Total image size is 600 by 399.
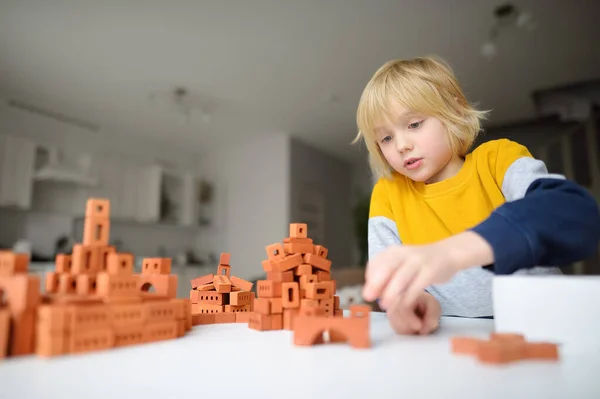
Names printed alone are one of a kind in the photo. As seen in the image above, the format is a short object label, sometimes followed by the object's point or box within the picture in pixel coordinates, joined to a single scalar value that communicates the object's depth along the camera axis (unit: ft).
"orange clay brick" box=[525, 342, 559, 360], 1.41
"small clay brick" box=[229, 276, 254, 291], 2.75
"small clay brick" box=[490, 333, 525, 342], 1.46
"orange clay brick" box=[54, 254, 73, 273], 1.78
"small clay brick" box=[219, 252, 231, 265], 2.87
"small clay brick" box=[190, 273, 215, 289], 2.74
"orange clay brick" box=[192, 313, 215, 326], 2.29
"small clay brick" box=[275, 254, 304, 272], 2.14
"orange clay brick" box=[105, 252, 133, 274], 1.70
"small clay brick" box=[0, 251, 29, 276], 1.53
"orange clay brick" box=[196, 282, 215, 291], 2.66
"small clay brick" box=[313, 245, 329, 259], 2.30
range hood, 11.69
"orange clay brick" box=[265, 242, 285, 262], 2.22
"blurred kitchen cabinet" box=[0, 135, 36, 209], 10.82
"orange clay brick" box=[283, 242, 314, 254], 2.23
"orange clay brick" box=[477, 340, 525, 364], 1.34
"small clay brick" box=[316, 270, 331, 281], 2.27
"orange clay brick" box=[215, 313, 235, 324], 2.40
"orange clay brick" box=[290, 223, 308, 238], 2.29
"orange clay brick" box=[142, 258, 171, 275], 2.09
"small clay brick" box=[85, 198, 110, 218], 1.85
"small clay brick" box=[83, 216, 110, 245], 1.80
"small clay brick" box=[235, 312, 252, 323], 2.45
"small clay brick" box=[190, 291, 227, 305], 2.57
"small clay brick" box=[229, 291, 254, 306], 2.54
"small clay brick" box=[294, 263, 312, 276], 2.19
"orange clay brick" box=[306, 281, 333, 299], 2.12
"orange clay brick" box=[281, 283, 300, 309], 2.13
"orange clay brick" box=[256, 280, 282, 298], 2.10
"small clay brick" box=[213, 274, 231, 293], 2.58
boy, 1.52
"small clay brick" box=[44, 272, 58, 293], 1.75
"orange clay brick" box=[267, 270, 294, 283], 2.13
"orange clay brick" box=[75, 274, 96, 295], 1.68
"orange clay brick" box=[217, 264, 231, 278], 2.84
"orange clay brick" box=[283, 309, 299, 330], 2.13
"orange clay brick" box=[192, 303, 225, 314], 2.55
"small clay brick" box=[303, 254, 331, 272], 2.23
